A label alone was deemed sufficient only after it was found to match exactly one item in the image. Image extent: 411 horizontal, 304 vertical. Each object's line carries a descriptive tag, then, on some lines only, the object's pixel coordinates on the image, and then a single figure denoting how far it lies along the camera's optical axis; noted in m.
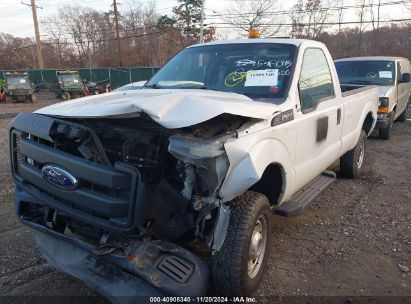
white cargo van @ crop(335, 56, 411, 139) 8.73
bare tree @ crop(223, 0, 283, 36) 37.34
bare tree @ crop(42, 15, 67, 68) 60.34
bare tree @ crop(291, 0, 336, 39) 39.34
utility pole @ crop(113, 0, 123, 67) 36.28
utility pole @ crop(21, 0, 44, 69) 35.25
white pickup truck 2.46
